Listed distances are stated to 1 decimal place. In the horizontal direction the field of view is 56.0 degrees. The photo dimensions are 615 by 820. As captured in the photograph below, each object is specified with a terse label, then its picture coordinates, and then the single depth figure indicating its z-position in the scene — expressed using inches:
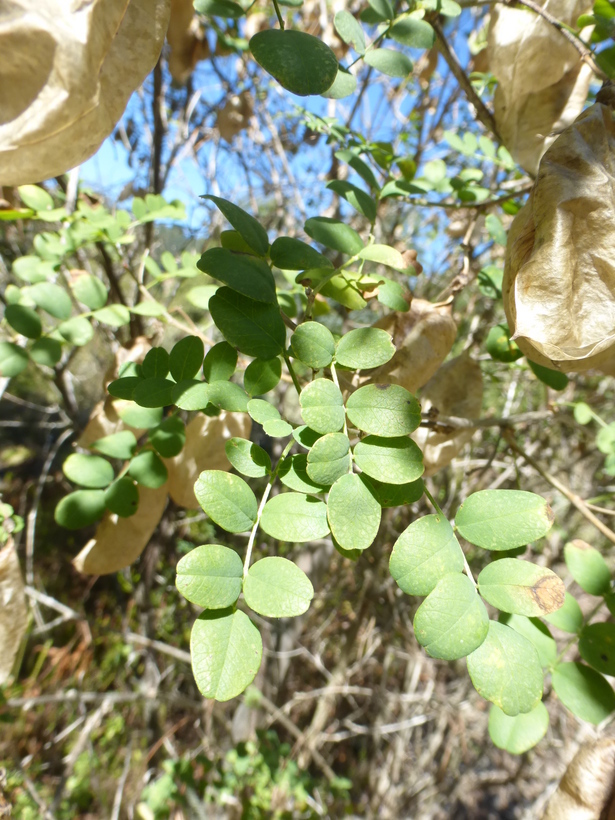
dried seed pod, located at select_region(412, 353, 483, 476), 9.0
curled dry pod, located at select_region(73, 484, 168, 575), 8.6
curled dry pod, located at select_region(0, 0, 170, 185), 4.7
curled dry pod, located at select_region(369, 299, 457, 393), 7.2
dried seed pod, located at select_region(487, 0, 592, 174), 7.8
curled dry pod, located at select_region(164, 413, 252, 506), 8.1
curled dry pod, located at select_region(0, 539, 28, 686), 9.0
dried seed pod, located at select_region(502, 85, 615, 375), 5.8
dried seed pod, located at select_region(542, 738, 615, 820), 7.0
